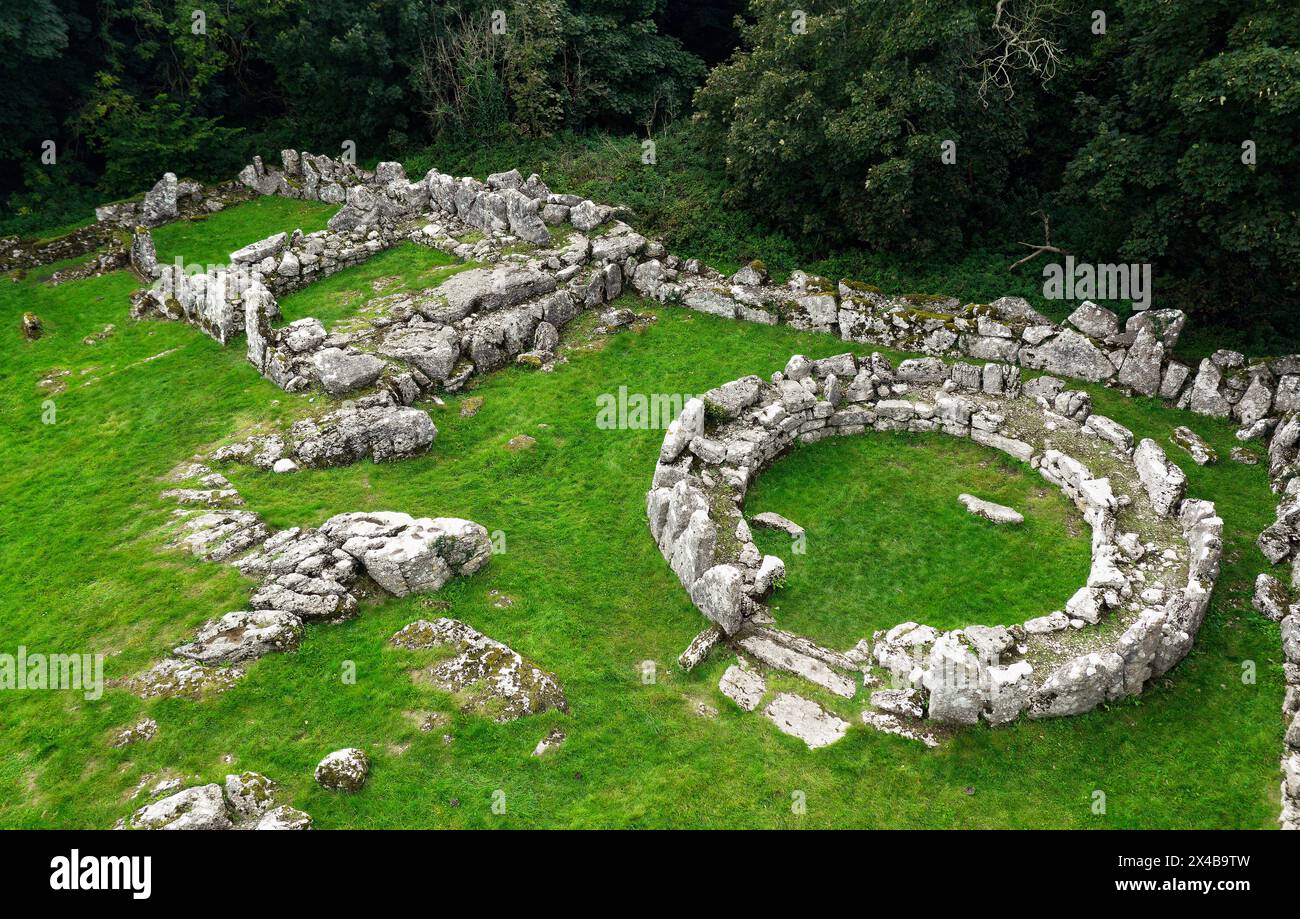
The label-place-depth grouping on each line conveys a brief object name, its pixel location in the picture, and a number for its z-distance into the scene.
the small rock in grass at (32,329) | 27.75
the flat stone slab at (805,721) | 14.13
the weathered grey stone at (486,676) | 14.29
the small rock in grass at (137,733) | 13.59
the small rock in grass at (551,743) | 13.71
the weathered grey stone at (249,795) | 12.41
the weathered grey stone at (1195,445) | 20.23
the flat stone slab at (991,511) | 18.71
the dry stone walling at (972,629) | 14.29
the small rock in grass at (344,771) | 12.82
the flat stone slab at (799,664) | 15.02
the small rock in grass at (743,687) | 14.83
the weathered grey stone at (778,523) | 18.62
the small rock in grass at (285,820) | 12.12
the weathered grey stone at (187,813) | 11.95
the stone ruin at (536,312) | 21.52
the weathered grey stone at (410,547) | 16.47
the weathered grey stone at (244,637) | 14.98
